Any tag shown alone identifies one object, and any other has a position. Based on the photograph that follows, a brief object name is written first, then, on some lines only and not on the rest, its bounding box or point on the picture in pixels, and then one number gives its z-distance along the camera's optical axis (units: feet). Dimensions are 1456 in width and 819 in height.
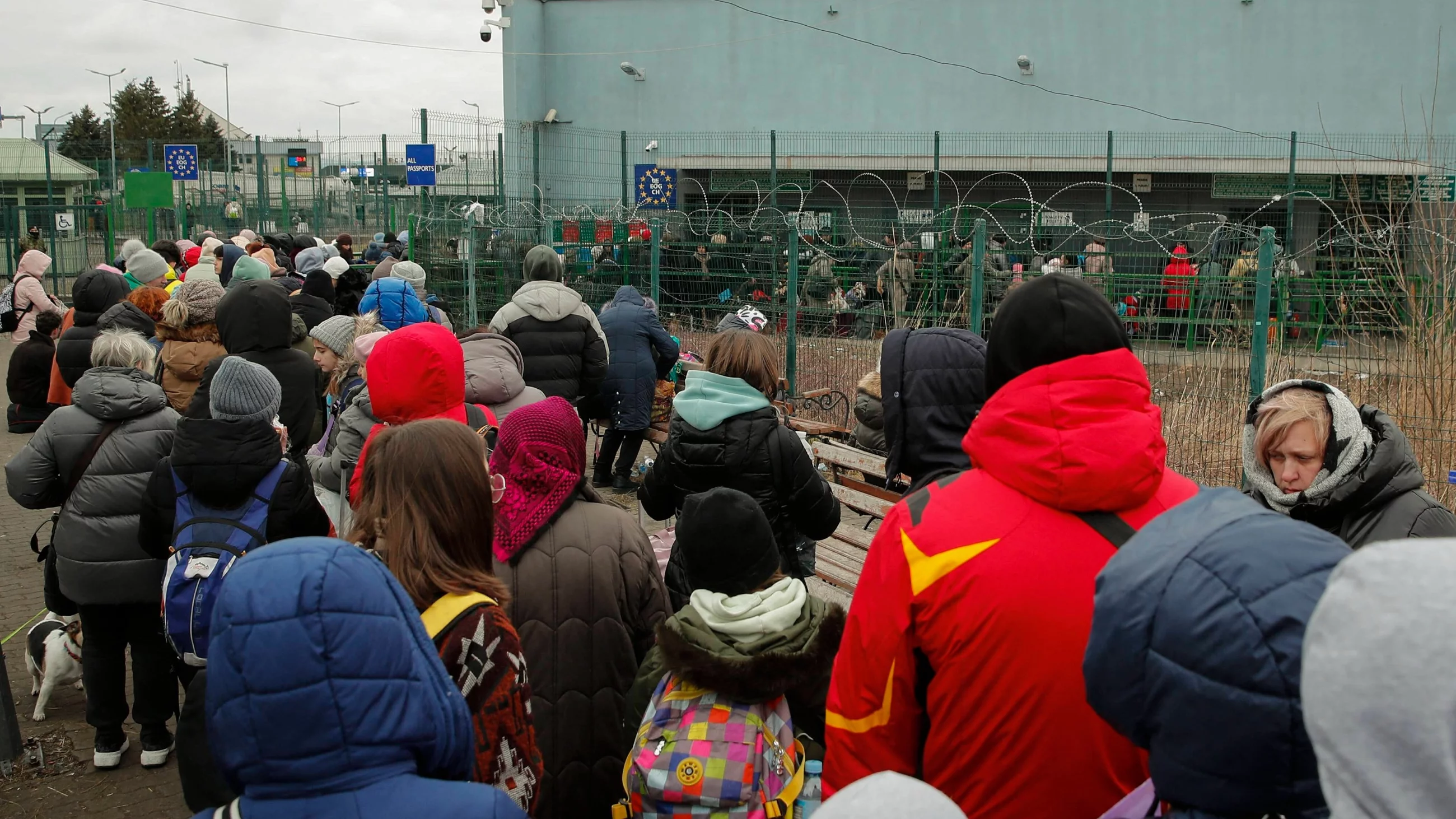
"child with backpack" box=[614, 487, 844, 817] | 8.75
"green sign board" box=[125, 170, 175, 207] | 63.36
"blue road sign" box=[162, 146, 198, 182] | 72.38
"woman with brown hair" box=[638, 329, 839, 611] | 14.25
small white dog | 16.93
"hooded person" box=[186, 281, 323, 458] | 18.98
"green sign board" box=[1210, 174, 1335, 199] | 69.77
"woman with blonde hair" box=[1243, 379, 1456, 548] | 10.32
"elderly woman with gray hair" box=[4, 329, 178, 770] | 14.93
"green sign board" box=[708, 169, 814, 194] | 77.66
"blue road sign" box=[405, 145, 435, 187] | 55.21
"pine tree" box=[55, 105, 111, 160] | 212.23
